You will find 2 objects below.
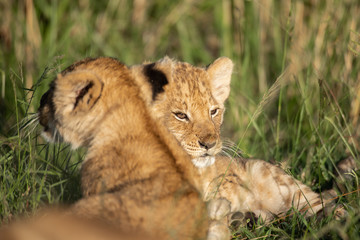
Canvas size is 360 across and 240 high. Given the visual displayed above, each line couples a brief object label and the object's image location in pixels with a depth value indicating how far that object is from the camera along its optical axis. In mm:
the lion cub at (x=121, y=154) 6207
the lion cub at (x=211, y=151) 9154
